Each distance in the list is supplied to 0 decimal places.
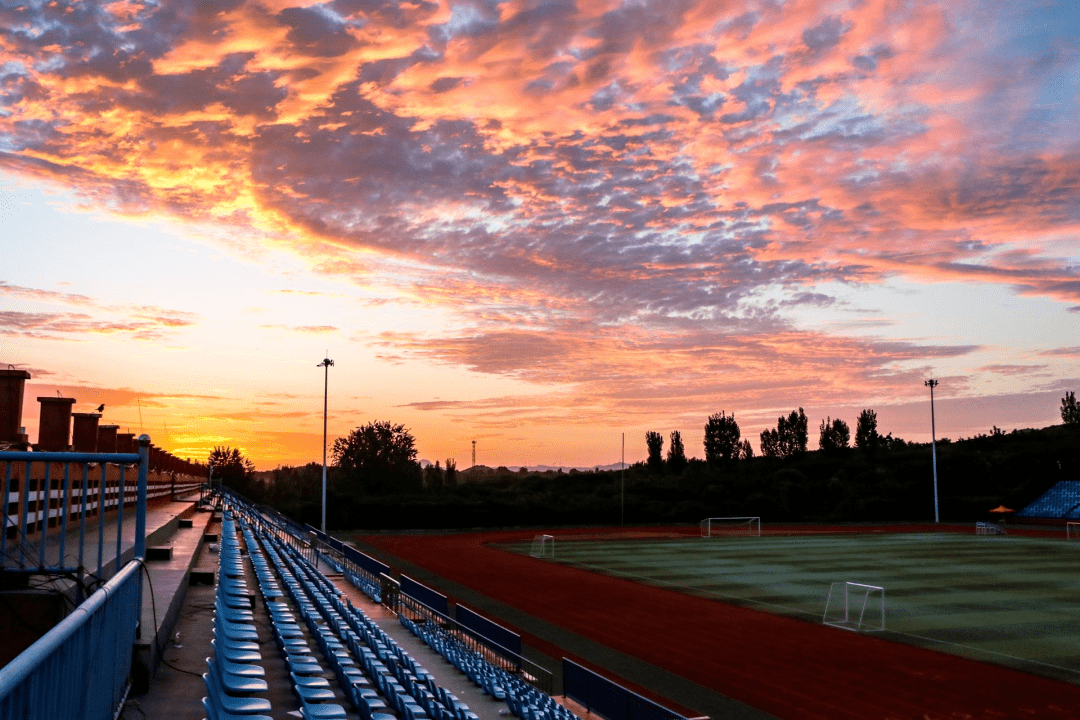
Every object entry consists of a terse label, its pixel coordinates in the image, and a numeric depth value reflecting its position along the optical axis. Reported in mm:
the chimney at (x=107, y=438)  18970
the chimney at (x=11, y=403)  10219
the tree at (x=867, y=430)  151000
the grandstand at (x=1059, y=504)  76500
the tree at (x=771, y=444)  152500
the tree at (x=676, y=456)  135500
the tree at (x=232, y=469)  89375
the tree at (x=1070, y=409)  158375
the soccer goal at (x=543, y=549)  47297
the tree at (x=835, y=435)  152750
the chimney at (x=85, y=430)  16172
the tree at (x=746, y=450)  146625
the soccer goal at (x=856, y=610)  25438
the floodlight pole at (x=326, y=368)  53575
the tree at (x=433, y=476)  129312
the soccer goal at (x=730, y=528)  65931
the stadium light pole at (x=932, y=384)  83512
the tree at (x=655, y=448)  138000
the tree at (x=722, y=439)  142250
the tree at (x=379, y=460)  104812
